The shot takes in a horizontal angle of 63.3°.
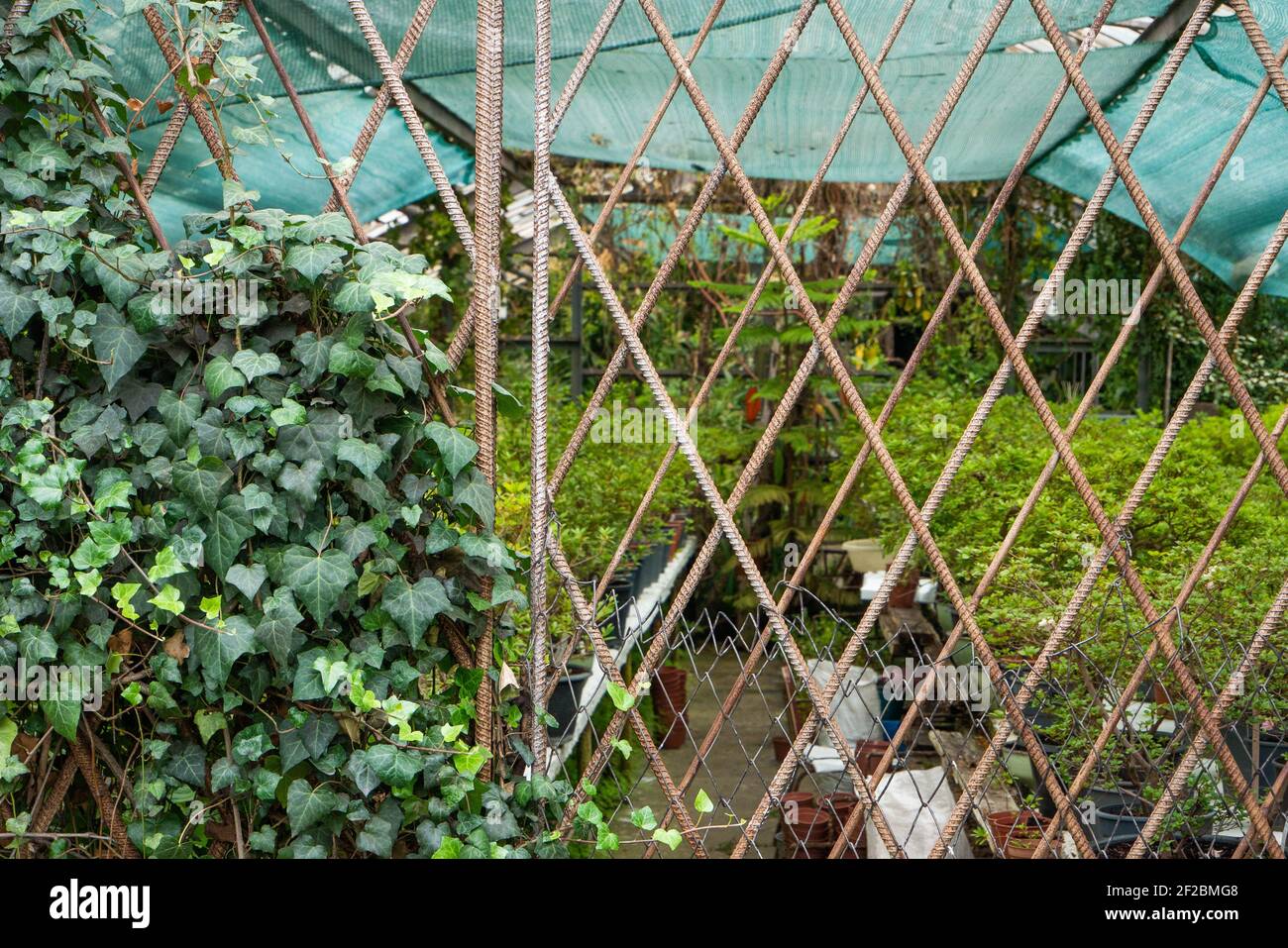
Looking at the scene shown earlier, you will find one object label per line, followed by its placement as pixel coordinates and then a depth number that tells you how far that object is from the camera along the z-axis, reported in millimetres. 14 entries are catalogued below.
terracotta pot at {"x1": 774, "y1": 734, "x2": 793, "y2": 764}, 4116
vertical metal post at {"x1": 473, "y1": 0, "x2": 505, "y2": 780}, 1790
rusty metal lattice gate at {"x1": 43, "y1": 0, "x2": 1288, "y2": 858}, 1792
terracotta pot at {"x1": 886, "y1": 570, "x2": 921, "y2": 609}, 5320
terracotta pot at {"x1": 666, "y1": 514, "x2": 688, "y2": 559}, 5838
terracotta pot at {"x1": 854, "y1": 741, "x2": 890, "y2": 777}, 3652
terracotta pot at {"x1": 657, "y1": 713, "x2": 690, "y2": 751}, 4516
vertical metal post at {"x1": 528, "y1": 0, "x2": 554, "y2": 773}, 1830
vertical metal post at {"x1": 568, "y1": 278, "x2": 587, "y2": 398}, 7098
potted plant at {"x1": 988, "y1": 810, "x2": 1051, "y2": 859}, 2570
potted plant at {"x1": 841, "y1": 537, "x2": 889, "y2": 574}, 5457
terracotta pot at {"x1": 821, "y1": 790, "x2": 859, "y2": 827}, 3360
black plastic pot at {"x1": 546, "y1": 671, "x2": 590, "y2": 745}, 3248
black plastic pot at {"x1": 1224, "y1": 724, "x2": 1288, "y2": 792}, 2762
